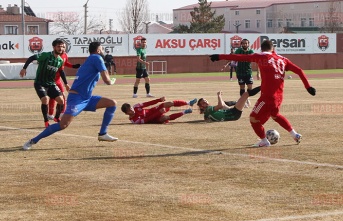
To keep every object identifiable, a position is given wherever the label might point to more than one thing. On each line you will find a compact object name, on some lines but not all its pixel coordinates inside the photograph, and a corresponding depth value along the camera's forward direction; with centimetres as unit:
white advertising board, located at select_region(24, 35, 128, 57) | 5634
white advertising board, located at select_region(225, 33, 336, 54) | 6338
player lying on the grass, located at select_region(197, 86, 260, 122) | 1912
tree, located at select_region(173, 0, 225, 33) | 12488
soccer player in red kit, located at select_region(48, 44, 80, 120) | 1874
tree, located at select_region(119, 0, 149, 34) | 12900
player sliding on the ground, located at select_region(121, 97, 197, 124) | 1866
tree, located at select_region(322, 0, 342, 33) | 12975
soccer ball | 1470
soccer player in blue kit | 1402
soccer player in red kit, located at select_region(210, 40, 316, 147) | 1405
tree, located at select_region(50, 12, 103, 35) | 14425
